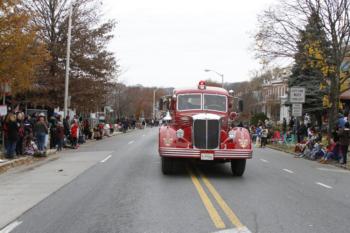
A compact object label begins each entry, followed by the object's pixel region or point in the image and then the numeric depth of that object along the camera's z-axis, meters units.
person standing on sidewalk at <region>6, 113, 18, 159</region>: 17.77
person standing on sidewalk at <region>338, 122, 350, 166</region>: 18.94
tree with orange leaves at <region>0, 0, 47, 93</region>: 19.33
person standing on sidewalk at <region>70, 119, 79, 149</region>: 26.48
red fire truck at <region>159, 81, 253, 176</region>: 13.43
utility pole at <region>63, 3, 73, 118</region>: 29.80
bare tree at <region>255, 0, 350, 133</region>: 23.41
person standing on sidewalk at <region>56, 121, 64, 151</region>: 24.06
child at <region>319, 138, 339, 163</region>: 20.77
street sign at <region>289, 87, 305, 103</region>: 25.58
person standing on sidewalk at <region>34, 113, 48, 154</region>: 20.30
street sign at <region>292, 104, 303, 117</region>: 26.16
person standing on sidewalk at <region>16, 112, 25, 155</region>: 18.92
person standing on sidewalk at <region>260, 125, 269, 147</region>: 32.94
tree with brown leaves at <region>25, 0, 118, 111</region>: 34.25
